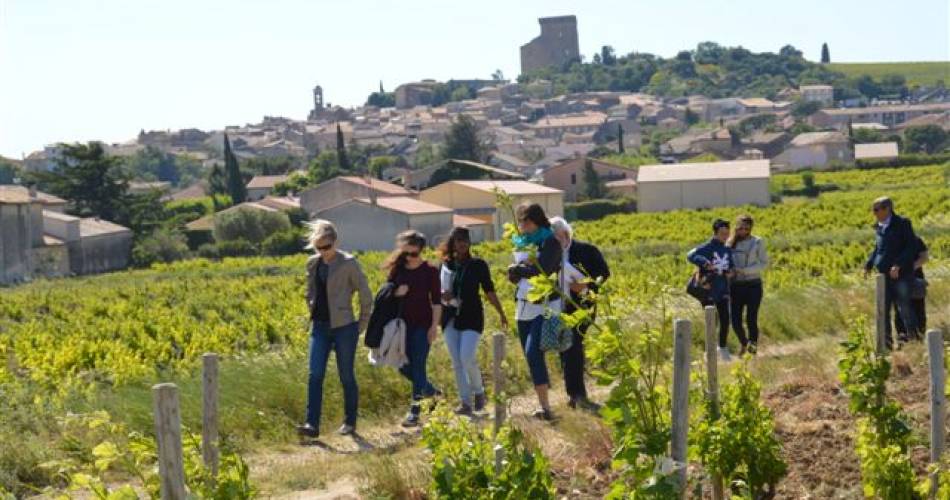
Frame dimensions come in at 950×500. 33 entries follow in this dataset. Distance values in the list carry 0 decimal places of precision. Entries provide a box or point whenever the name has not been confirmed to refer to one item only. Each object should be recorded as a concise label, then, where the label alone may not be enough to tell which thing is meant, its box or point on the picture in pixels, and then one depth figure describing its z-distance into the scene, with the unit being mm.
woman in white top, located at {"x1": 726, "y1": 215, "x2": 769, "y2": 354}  12906
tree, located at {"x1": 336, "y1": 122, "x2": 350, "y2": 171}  104250
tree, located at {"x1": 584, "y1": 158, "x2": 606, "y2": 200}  87812
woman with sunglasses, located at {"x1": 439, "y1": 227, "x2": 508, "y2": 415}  10445
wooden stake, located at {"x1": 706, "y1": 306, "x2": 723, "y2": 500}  7824
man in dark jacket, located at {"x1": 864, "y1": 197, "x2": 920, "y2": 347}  12242
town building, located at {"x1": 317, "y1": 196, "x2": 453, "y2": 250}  60656
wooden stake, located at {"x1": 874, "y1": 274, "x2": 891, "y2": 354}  10132
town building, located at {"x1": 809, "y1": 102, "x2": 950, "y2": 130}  176750
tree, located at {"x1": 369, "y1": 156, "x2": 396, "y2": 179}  112562
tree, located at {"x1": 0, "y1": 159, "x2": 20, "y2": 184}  160000
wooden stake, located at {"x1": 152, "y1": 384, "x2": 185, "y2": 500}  5375
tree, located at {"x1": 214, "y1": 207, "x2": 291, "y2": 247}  68312
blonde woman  9898
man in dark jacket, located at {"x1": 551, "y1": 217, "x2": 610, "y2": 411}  10000
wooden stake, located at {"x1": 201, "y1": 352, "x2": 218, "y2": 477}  6649
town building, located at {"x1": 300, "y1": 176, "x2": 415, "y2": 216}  77062
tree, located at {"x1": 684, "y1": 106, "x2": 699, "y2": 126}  195125
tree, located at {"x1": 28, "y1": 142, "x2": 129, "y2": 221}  75750
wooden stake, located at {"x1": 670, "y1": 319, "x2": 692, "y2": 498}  6273
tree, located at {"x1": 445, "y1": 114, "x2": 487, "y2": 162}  118500
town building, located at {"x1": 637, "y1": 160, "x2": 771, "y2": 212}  73875
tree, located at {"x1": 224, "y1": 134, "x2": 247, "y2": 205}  94106
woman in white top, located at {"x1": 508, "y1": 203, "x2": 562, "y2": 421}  9508
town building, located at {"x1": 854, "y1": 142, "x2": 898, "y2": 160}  108412
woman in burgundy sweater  10359
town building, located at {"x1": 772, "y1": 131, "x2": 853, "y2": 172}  113438
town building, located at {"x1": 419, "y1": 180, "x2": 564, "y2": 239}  70312
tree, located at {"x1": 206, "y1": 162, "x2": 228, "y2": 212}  104625
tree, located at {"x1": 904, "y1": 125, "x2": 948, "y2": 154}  128250
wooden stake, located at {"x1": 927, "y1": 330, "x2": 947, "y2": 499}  7168
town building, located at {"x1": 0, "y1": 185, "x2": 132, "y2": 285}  57406
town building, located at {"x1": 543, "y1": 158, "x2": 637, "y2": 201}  91938
